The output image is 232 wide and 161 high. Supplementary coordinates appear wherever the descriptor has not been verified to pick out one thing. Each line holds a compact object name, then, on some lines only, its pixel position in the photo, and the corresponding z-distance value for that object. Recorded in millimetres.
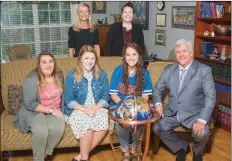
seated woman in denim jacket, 2811
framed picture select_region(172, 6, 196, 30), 5031
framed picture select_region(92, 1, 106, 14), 6816
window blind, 6660
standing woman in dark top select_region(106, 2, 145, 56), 3728
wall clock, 5724
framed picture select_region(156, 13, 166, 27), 5793
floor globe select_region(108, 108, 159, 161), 2383
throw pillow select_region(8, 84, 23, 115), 3064
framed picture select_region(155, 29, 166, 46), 5865
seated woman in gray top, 2738
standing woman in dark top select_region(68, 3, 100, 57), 3756
